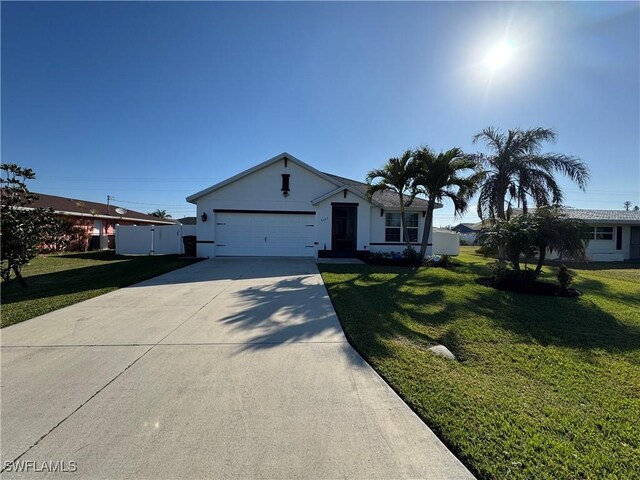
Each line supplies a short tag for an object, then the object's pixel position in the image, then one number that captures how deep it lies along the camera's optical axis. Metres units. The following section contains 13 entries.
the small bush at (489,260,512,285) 8.86
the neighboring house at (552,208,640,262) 19.78
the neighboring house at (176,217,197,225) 41.91
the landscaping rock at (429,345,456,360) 4.03
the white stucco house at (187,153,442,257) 15.37
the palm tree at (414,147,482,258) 12.42
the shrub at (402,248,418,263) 13.70
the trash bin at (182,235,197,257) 15.64
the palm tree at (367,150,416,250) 12.94
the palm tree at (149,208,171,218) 62.17
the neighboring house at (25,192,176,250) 21.35
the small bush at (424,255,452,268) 13.56
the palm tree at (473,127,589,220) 14.30
